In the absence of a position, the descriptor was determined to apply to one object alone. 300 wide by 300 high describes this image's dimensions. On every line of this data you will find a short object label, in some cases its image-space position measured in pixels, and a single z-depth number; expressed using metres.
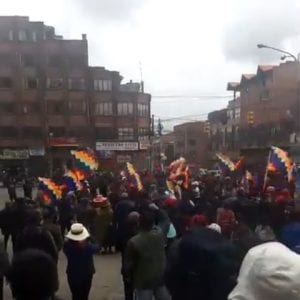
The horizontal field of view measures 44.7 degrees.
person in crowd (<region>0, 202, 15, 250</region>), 6.36
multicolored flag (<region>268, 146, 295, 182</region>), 9.42
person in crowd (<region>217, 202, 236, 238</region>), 4.32
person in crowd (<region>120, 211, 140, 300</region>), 4.47
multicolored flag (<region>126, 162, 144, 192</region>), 10.38
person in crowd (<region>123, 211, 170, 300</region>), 3.78
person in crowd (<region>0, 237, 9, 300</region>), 3.81
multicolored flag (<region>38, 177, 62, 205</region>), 8.99
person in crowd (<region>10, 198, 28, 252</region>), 6.19
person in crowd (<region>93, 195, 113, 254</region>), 7.58
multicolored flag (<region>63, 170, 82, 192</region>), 10.00
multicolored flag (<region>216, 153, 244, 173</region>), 13.63
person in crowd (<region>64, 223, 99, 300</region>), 4.19
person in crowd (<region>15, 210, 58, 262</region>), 4.23
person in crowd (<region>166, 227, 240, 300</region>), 2.31
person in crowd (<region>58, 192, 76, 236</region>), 8.16
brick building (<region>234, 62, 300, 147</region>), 27.66
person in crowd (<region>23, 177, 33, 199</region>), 13.64
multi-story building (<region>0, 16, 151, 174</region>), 35.93
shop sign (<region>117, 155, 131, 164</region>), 29.27
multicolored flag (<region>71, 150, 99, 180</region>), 11.80
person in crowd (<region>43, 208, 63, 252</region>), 4.82
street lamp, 16.23
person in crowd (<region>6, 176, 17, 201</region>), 13.82
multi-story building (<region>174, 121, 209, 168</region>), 49.29
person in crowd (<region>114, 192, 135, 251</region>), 6.30
